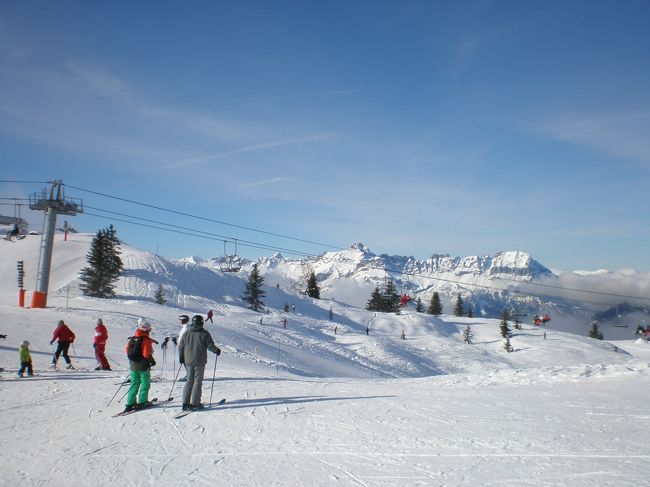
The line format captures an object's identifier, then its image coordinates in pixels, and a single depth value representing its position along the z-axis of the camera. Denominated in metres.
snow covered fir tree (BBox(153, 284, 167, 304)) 57.87
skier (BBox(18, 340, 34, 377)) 14.31
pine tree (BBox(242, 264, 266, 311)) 69.81
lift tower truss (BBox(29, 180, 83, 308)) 31.33
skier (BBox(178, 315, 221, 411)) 10.01
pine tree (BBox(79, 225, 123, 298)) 54.84
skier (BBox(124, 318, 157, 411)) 10.13
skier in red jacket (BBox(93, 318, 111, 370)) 16.19
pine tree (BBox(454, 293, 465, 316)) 105.19
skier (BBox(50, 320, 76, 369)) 15.91
